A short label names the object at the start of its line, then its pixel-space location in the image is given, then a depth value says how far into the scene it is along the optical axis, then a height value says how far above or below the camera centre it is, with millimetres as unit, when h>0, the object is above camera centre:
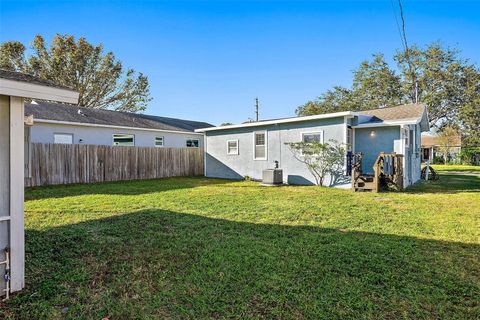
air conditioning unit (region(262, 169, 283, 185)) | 11328 -680
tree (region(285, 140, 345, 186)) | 10484 +87
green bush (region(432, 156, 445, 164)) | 32688 -149
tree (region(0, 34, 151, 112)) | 22781 +7806
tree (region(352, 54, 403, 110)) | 26812 +7171
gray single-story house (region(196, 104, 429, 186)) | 10430 +866
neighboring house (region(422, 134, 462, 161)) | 30086 +1142
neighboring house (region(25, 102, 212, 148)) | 12895 +1726
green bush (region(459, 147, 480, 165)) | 28266 +371
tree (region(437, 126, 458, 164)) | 30555 +1997
